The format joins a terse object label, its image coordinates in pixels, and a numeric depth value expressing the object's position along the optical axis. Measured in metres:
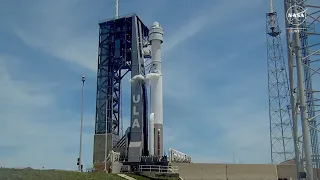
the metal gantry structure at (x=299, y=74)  28.03
